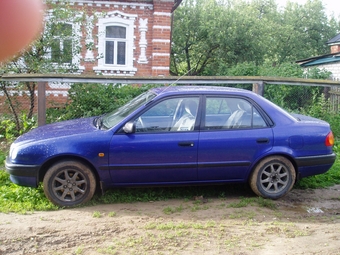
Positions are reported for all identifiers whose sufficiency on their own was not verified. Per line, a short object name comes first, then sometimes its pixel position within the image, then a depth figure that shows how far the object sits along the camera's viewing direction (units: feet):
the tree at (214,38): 76.95
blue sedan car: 17.70
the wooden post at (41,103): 25.73
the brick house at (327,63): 60.73
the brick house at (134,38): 53.57
